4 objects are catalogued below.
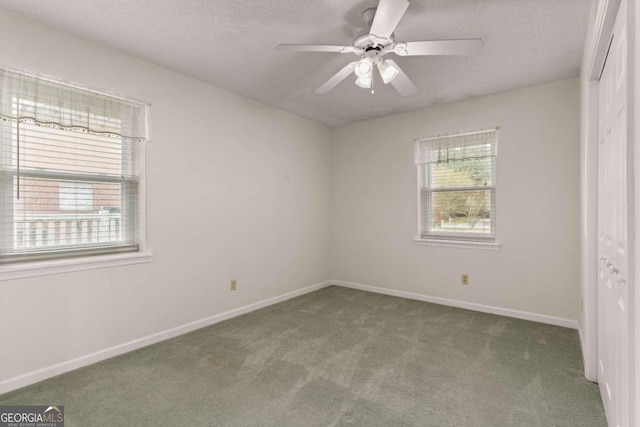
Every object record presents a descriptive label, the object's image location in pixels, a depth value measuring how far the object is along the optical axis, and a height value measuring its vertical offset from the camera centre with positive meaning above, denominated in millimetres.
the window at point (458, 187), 3693 +338
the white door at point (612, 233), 1366 -92
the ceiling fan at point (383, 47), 1776 +1037
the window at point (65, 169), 2148 +335
